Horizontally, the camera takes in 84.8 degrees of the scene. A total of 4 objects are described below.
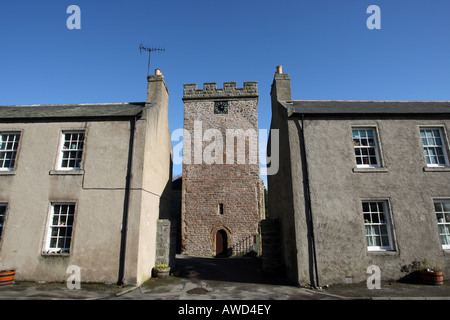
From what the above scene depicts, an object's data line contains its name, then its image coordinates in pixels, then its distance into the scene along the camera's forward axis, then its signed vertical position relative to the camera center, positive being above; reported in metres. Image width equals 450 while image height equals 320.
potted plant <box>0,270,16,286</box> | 8.56 -1.56
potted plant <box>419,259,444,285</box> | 8.52 -1.62
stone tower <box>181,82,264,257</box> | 19.23 +4.62
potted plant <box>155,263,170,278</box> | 10.52 -1.72
